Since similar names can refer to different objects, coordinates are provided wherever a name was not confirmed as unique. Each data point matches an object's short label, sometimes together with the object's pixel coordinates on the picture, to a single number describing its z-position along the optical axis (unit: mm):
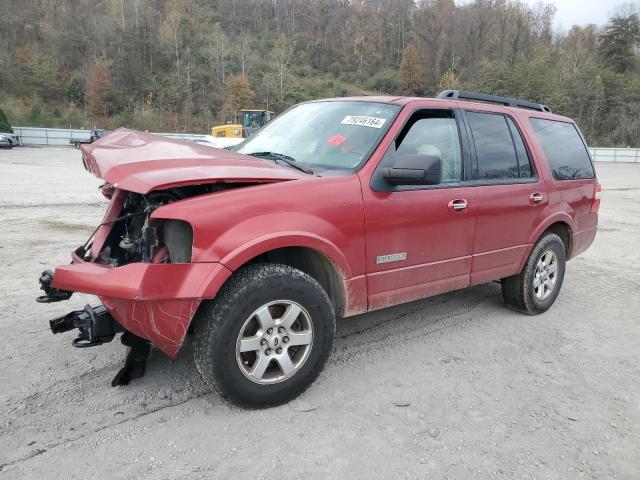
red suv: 2658
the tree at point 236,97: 58022
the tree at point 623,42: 67562
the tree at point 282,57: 66175
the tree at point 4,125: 32009
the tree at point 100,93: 54719
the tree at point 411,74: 79375
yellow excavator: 29438
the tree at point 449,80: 71138
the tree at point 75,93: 55688
